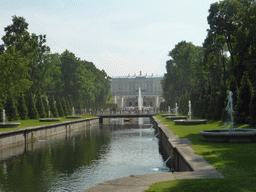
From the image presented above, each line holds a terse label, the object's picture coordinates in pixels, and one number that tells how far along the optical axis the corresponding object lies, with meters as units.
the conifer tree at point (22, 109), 37.81
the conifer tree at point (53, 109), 47.03
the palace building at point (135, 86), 168.59
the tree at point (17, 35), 43.66
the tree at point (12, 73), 40.12
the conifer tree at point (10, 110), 34.97
